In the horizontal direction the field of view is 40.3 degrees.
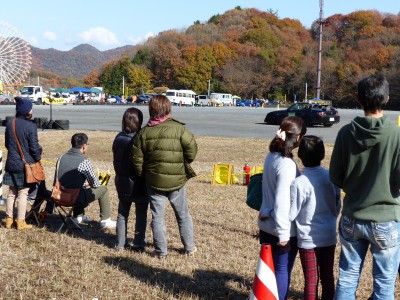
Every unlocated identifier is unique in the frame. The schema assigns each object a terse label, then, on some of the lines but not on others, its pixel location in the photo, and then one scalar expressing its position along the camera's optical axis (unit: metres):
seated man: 6.39
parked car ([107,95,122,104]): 76.31
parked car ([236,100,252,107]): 80.03
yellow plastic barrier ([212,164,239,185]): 10.55
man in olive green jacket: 5.05
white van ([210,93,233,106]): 78.88
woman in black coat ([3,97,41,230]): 6.11
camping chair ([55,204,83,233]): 6.38
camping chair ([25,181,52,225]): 6.75
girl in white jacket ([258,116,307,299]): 3.72
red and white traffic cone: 3.56
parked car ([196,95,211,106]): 78.41
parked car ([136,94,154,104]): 73.94
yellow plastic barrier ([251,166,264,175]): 10.48
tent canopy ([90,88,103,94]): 94.56
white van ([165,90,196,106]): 74.12
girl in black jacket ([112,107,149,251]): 5.48
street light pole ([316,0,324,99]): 58.34
